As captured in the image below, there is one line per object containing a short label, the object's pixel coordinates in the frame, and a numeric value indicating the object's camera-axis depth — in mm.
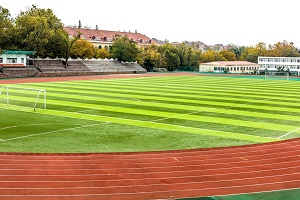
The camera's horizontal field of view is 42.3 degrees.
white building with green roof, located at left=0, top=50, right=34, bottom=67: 69438
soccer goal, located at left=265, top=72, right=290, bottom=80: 83231
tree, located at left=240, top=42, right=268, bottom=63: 126350
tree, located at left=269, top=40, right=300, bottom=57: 125875
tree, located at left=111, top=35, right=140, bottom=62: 96431
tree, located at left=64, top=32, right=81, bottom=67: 81125
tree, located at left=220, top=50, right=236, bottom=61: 131000
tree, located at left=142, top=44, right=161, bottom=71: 104250
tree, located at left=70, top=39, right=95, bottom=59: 88350
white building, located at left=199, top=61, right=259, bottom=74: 107688
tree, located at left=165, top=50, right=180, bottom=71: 107062
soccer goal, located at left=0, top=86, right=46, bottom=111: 28736
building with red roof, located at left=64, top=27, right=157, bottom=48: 119125
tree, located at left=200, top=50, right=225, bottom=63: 124125
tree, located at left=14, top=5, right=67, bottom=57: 75188
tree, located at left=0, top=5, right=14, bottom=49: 69125
